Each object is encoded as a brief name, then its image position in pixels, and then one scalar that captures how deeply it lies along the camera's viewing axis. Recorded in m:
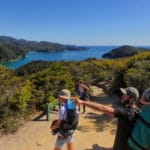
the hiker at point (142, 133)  1.40
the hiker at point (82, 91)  5.28
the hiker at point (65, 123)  2.25
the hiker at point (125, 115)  1.68
